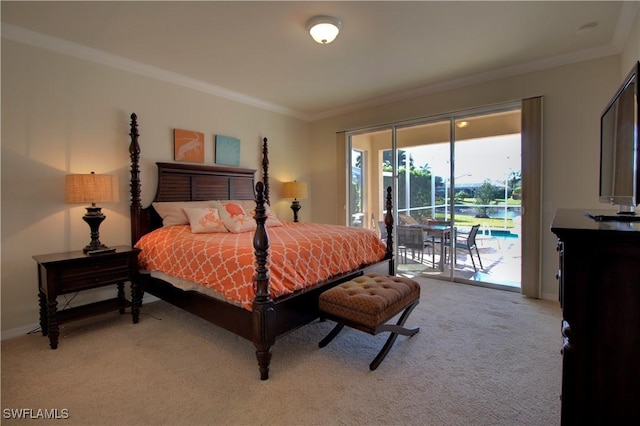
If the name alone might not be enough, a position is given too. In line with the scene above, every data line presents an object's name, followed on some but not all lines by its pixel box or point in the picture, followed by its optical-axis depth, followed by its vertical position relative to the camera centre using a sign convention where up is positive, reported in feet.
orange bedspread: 7.22 -1.41
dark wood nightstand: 8.17 -2.11
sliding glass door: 13.10 +0.59
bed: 6.79 -1.94
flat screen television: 4.56 +0.97
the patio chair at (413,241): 15.29 -1.86
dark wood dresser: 3.38 -1.39
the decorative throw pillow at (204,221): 10.81 -0.54
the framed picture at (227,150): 14.07 +2.65
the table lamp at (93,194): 8.94 +0.39
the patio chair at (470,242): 13.99 -1.75
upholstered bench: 7.09 -2.46
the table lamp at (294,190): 16.65 +0.86
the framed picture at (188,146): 12.62 +2.59
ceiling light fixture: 8.43 +5.04
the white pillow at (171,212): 11.46 -0.22
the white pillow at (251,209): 12.99 -0.15
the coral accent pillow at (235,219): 11.27 -0.50
